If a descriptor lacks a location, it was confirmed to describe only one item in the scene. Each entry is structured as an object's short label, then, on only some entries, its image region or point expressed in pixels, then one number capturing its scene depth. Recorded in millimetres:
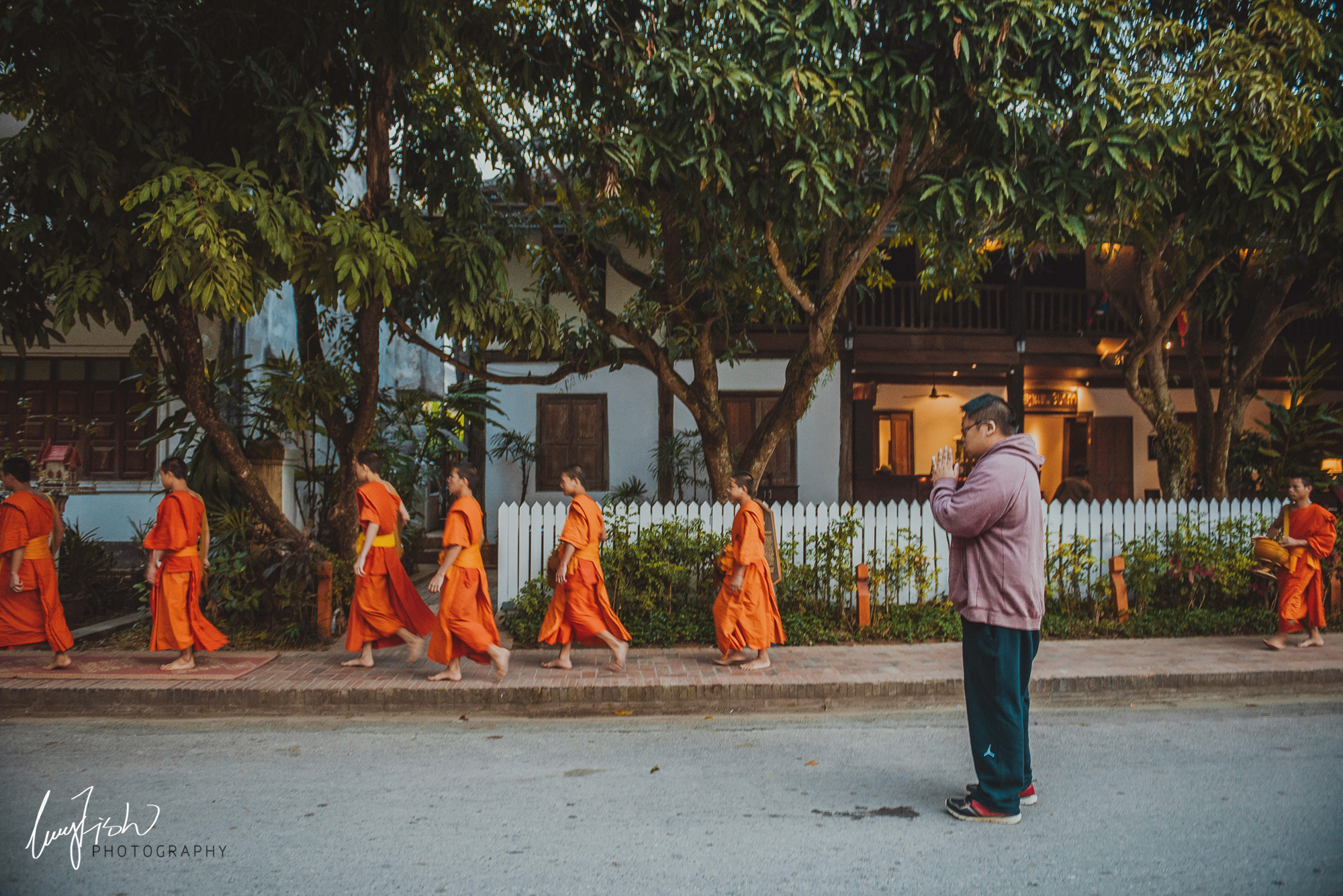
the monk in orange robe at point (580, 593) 6453
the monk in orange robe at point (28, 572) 6297
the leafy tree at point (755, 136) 6262
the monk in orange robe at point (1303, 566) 7273
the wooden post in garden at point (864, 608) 7742
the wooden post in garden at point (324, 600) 7375
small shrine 8961
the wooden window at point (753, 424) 14031
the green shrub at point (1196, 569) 8102
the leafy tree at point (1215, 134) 6488
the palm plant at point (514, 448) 13445
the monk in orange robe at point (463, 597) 6102
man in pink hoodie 3646
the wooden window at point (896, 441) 15812
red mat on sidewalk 6242
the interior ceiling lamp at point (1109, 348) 14258
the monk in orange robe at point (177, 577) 6344
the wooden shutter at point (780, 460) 13992
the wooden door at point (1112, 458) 16234
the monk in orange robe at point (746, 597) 6543
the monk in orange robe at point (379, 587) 6473
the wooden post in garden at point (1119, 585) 7988
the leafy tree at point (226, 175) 5895
